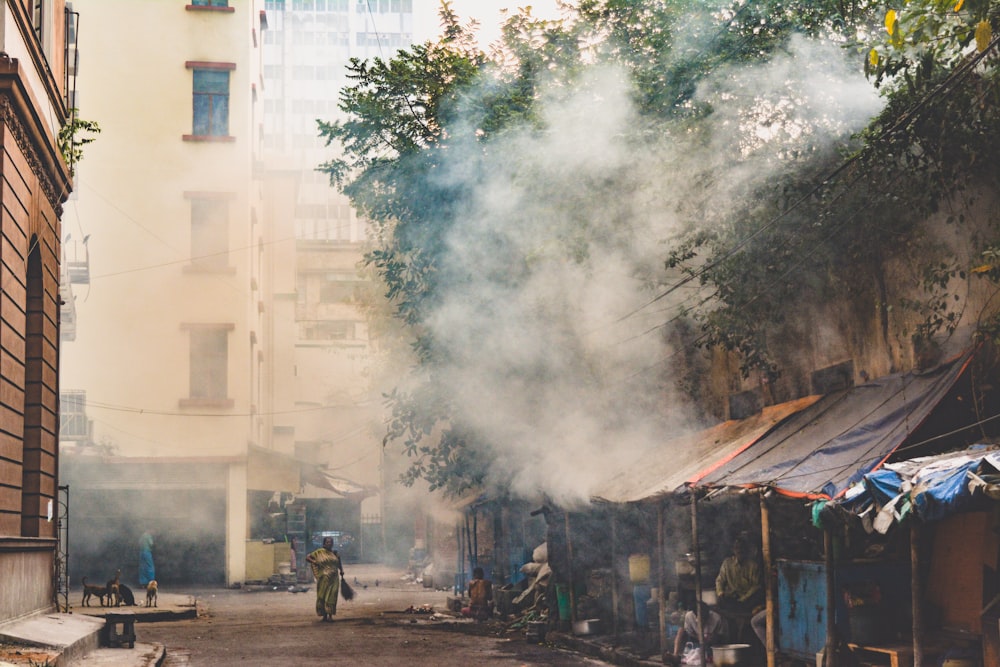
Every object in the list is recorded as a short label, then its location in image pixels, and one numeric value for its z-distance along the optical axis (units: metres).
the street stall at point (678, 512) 12.05
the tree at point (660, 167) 10.31
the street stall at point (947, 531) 7.32
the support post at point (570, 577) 16.23
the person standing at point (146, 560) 26.42
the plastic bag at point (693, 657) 11.70
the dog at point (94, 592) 19.14
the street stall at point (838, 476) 9.11
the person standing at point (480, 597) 19.82
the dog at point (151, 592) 20.94
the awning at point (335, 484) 36.00
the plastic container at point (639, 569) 14.55
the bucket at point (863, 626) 9.73
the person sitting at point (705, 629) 11.89
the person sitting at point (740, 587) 12.11
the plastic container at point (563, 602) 16.50
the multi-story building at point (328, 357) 42.31
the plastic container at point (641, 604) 14.36
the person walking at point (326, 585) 19.59
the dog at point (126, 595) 19.47
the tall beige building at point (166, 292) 28.61
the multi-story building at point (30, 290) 10.92
